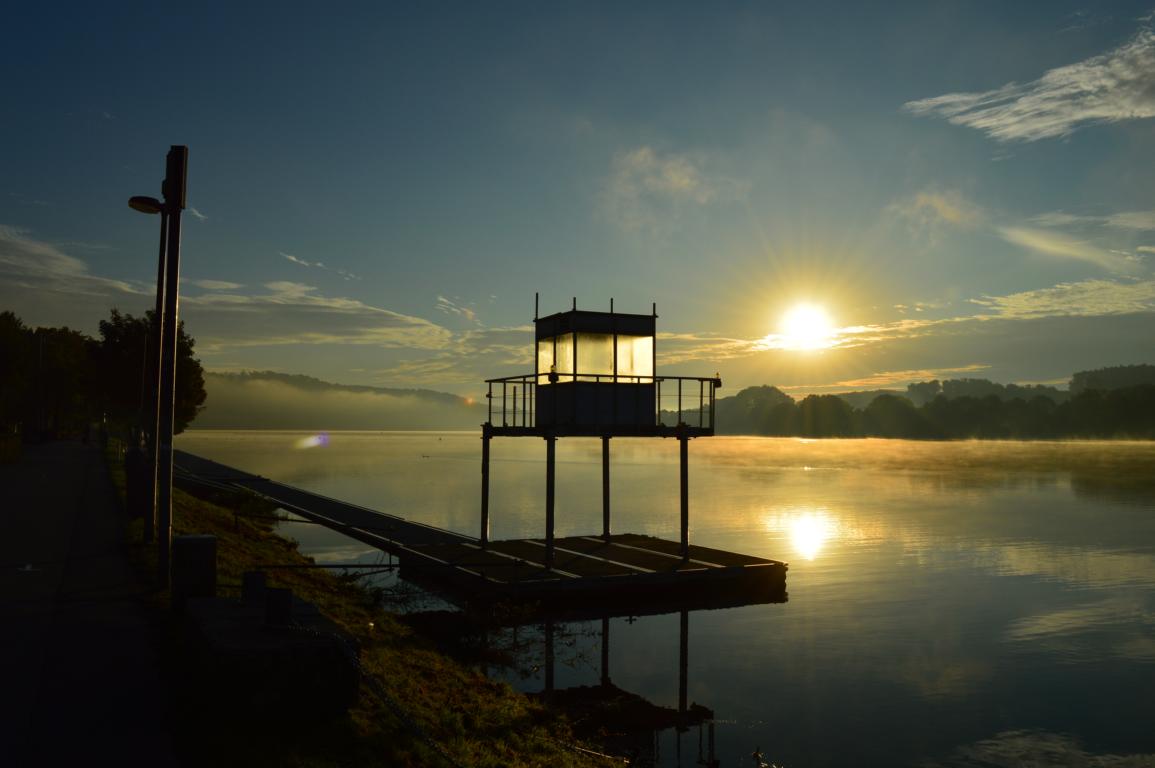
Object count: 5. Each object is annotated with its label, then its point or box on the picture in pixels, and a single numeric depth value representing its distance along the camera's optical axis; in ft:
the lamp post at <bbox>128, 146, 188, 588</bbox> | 57.26
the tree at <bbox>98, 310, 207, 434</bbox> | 221.87
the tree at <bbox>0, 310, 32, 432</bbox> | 239.30
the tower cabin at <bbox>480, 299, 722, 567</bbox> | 99.14
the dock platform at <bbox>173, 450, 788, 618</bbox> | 92.43
